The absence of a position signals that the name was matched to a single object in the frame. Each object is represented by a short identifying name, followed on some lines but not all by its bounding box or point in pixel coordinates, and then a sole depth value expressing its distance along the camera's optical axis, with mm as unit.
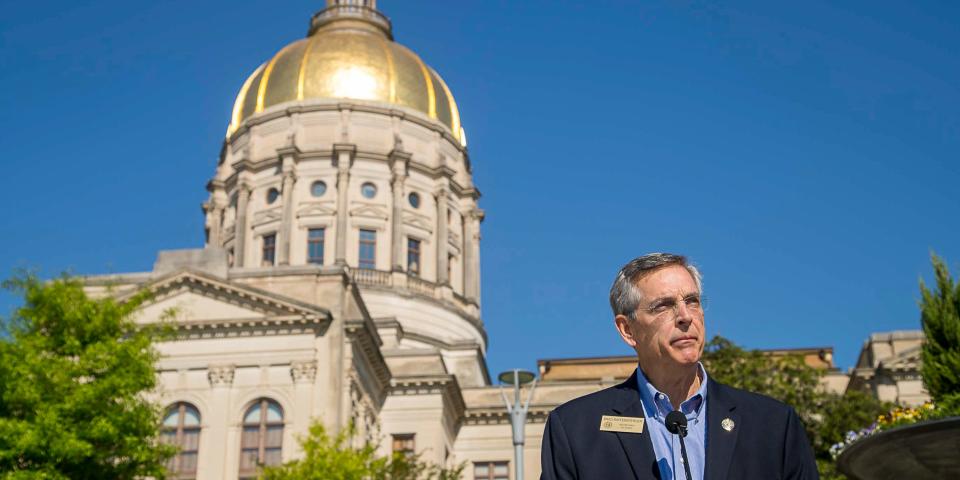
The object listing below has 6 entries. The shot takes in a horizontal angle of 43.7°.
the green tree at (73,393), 26438
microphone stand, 4273
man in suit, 4266
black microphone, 4305
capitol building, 40281
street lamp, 27672
